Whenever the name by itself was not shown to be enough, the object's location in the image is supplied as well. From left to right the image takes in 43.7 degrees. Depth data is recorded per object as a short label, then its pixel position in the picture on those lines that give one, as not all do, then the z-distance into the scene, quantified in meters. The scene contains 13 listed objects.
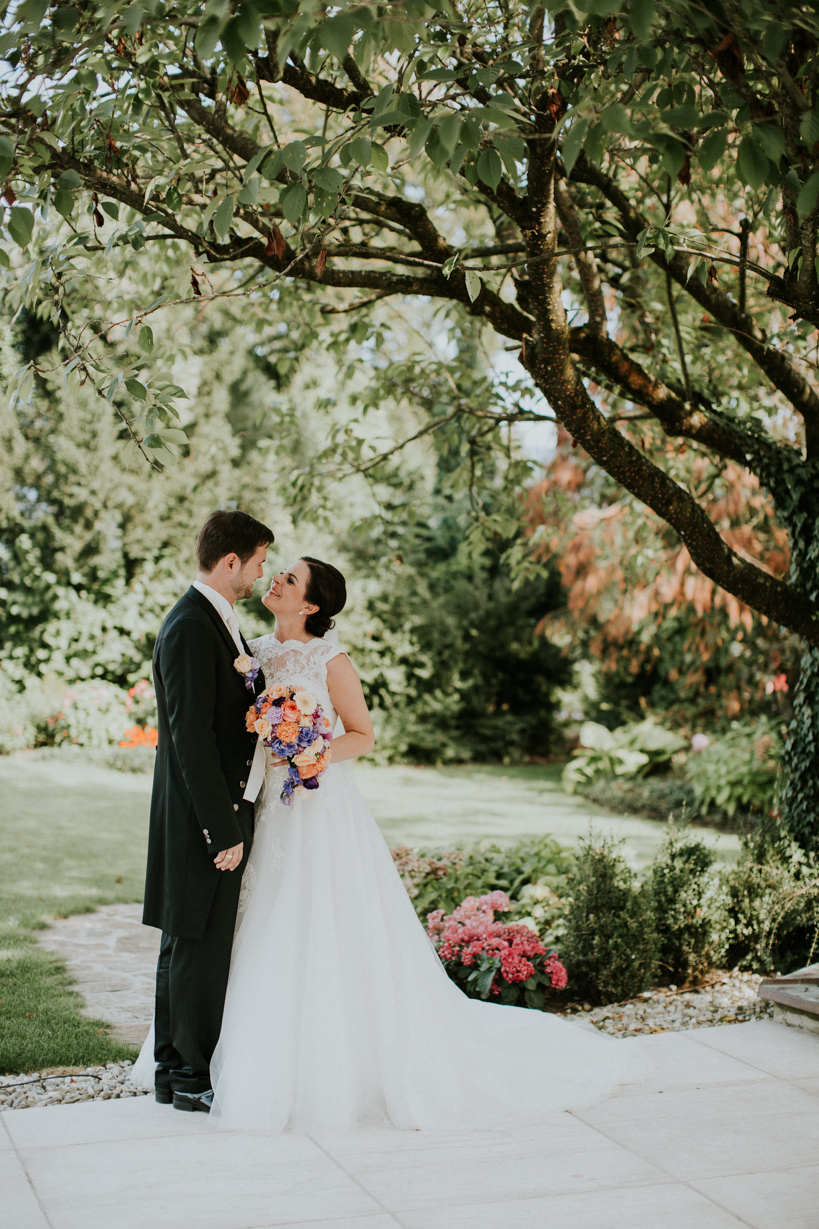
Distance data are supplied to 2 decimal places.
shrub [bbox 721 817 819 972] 5.25
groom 3.45
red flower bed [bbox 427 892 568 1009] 4.61
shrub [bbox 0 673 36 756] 11.98
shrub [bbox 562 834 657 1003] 4.89
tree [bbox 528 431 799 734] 8.70
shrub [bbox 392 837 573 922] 5.82
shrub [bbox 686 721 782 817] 10.41
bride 3.41
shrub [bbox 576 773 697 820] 11.26
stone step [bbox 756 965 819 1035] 4.41
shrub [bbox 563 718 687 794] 12.30
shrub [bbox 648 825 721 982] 5.22
